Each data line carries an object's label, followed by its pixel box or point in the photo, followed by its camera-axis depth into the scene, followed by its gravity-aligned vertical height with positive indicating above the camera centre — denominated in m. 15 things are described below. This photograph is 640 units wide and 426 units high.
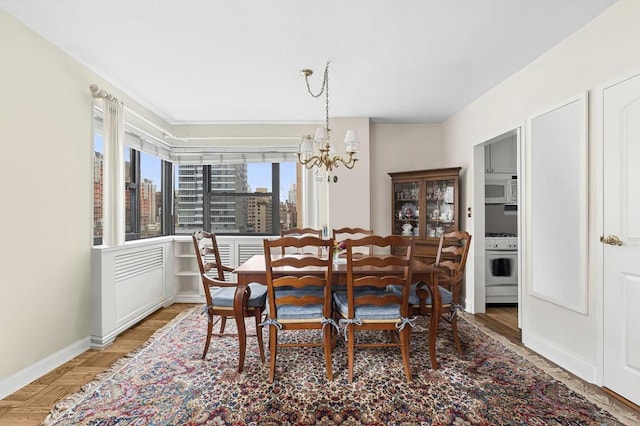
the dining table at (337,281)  2.37 -0.51
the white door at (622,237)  1.97 -0.15
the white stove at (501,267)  3.98 -0.66
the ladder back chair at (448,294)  2.62 -0.69
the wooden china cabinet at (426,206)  4.12 +0.10
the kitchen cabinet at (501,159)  4.18 +0.71
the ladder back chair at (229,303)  2.49 -0.72
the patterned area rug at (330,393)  1.87 -1.18
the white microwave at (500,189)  4.18 +0.32
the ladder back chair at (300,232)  3.63 -0.22
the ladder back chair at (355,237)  4.08 -0.33
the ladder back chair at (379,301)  2.18 -0.63
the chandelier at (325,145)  2.75 +0.60
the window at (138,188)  3.17 +0.31
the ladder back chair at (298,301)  2.16 -0.62
